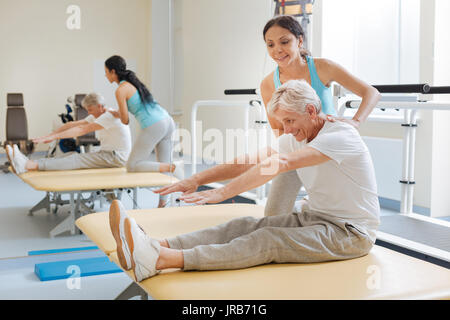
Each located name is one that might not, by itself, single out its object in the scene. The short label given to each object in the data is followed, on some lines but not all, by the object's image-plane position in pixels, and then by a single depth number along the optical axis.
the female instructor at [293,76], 2.11
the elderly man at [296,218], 1.53
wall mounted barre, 3.14
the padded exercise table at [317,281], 1.43
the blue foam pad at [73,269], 2.70
